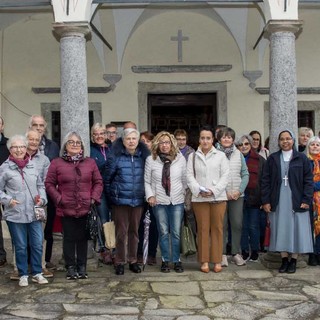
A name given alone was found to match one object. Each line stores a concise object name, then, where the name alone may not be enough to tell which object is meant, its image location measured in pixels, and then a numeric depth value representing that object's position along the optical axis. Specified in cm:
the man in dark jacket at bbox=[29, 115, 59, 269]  604
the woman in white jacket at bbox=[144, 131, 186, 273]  598
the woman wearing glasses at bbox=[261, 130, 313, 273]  600
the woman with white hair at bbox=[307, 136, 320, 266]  630
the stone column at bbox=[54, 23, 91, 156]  662
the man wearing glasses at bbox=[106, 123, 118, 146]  721
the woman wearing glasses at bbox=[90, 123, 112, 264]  636
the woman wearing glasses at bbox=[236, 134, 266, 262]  659
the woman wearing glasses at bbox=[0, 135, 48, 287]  552
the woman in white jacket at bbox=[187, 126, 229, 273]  596
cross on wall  1077
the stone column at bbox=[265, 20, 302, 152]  665
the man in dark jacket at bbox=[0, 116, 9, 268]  632
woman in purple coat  559
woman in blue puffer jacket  590
